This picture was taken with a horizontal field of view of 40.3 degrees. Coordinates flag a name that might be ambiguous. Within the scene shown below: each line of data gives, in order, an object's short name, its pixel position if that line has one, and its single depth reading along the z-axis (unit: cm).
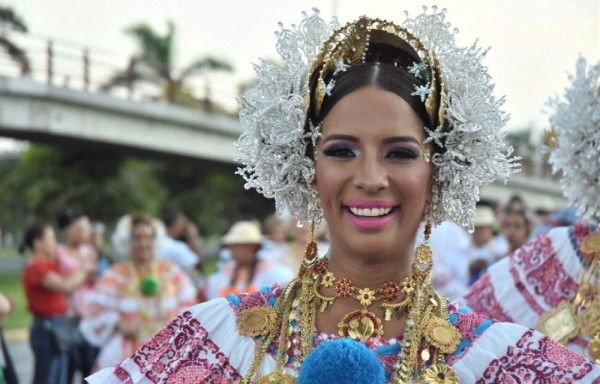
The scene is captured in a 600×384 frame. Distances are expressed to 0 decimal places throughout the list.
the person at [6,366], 489
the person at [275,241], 843
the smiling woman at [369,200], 231
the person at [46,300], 709
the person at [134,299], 653
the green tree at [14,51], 1766
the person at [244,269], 674
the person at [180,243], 843
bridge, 1767
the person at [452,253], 798
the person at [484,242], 830
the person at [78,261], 739
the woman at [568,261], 347
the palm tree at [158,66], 2038
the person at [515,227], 747
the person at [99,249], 919
